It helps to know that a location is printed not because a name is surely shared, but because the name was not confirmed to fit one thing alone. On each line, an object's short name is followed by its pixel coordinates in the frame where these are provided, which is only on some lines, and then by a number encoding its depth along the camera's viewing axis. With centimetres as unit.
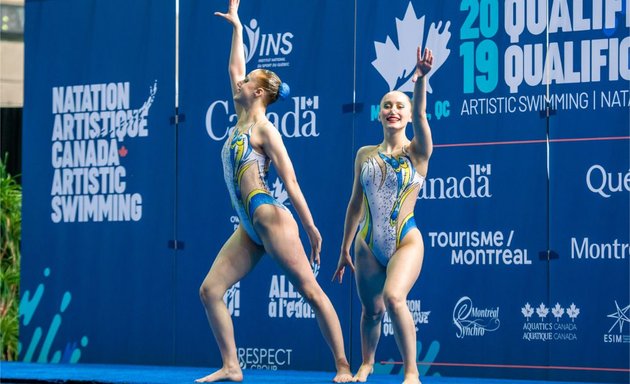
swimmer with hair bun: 1419
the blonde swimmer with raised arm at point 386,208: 1387
